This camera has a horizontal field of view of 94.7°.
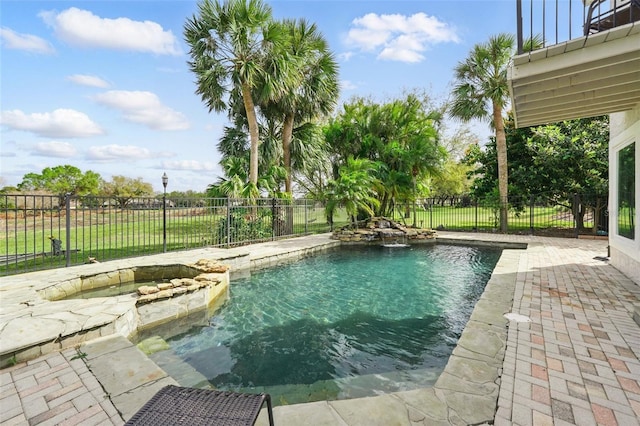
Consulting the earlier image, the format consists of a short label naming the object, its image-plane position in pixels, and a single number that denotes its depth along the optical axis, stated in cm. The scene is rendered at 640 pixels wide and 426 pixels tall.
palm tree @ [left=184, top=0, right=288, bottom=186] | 913
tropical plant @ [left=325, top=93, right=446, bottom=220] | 1384
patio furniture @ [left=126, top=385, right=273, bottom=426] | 133
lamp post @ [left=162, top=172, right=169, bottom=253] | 766
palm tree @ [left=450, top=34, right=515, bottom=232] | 1189
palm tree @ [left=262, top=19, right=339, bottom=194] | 1121
